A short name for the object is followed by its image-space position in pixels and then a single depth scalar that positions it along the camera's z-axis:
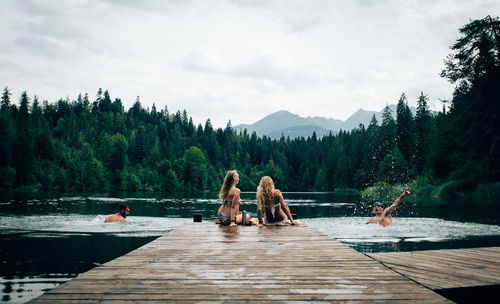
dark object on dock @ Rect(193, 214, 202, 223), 13.64
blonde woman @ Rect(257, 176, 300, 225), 11.54
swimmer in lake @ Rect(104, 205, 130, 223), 23.78
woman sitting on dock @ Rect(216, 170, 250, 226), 11.82
